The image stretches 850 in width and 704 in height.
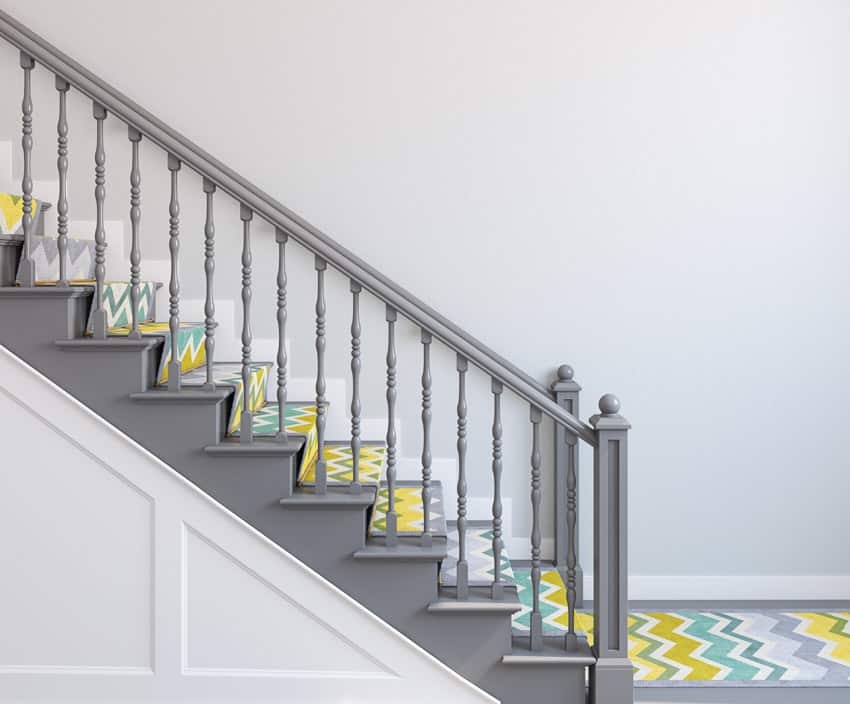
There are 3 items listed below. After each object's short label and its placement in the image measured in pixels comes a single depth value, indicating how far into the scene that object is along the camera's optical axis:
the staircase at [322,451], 2.52
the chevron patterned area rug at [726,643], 2.75
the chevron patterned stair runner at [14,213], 2.79
